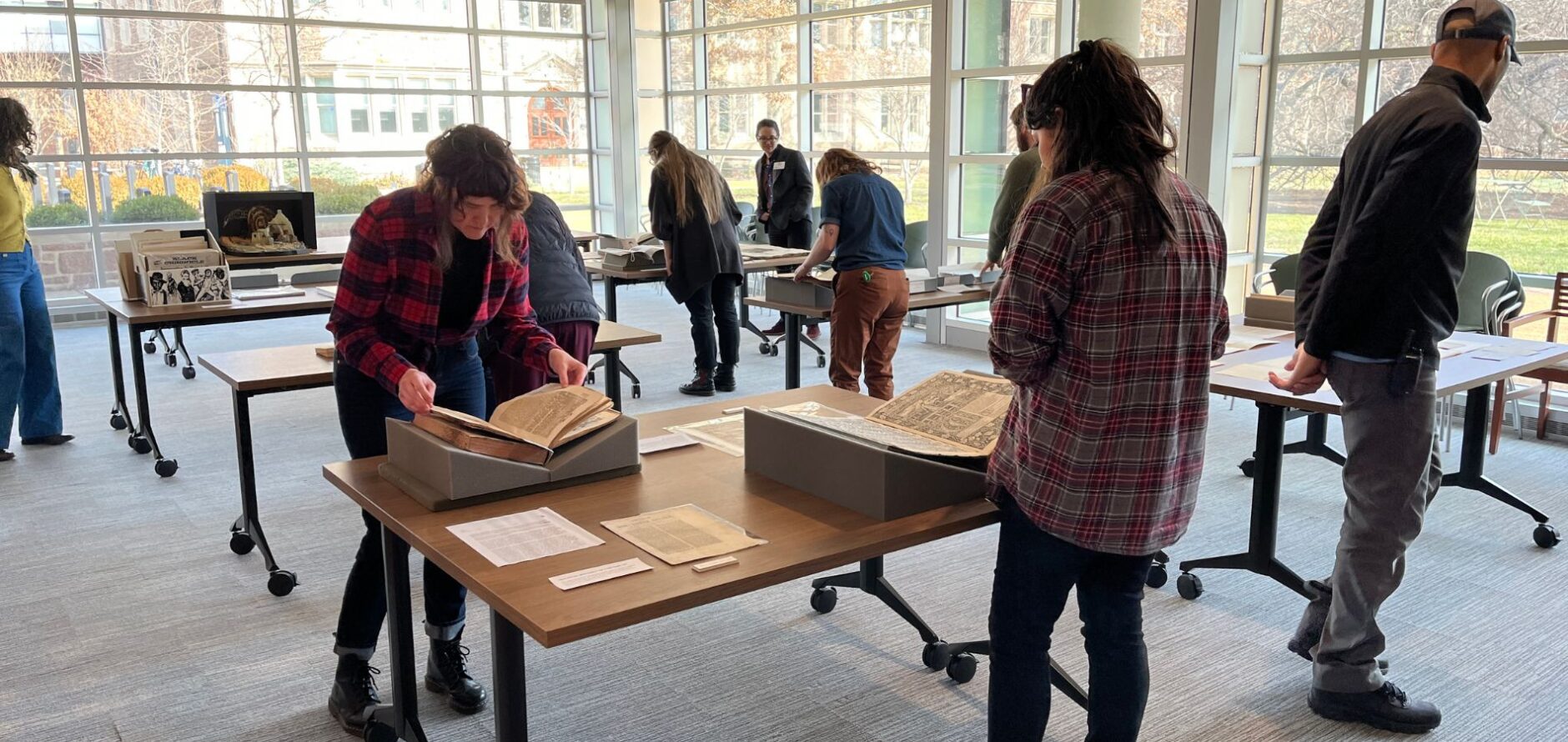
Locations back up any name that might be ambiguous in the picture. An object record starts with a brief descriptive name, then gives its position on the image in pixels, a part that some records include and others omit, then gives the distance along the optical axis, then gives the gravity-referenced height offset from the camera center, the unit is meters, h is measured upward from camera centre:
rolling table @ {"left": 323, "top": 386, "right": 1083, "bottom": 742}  1.67 -0.63
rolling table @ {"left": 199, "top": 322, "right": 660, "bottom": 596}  3.47 -0.67
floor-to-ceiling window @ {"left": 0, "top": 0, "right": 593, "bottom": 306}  9.23 +0.50
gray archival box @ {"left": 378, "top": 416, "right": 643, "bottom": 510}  2.06 -0.58
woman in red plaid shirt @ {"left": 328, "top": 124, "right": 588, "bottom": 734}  2.36 -0.35
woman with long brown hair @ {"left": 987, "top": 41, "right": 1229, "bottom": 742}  1.81 -0.28
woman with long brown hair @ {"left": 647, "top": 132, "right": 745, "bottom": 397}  6.06 -0.50
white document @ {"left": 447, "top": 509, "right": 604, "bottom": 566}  1.85 -0.63
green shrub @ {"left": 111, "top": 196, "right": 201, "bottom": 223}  9.56 -0.46
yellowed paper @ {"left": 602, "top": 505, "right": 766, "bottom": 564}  1.86 -0.63
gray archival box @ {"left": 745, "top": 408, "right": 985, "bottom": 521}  2.01 -0.57
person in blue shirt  5.22 -0.47
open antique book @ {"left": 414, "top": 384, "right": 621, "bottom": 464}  2.11 -0.50
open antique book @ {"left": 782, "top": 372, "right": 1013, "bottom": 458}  2.17 -0.52
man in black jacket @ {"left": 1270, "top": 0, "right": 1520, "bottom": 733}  2.35 -0.33
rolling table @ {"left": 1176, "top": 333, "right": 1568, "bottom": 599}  3.06 -0.71
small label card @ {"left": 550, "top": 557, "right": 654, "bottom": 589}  1.73 -0.63
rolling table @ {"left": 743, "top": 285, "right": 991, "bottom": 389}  5.26 -0.72
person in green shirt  5.12 -0.13
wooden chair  4.66 -0.90
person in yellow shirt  4.95 -0.75
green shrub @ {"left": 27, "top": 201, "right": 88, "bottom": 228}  9.21 -0.48
